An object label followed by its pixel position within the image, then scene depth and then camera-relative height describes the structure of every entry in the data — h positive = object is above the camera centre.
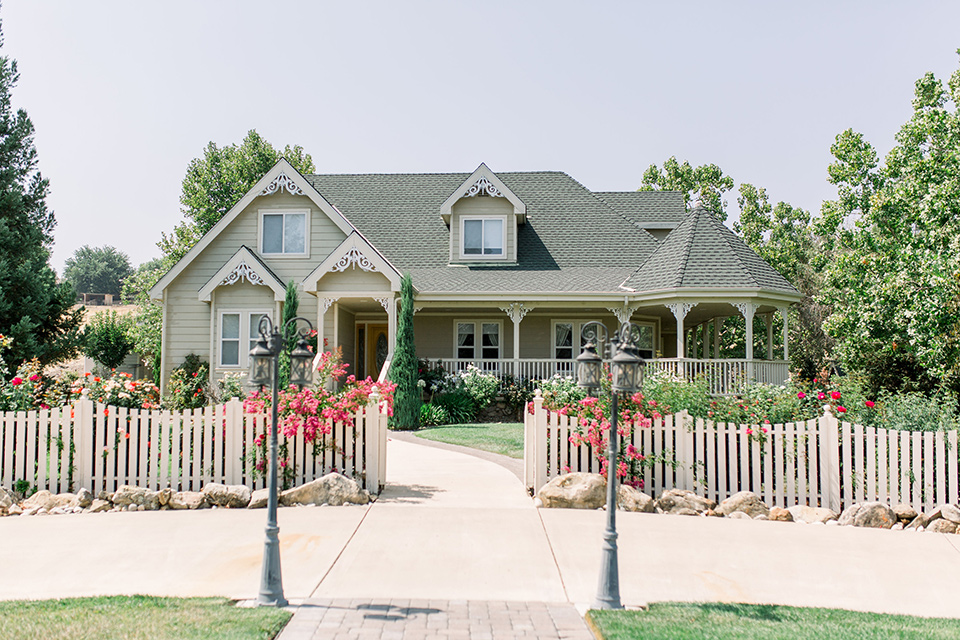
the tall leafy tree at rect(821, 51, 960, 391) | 16.64 +2.80
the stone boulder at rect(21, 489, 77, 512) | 9.12 -2.05
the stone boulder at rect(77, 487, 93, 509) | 9.16 -2.02
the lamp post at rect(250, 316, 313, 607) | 5.66 -0.32
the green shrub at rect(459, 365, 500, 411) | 19.66 -1.13
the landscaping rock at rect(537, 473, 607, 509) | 9.19 -1.94
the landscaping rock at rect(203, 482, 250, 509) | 9.16 -1.98
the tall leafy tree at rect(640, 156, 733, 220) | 41.88 +10.07
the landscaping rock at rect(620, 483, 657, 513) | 9.19 -2.03
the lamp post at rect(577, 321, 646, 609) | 5.66 -0.32
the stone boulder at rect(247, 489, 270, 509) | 9.11 -2.02
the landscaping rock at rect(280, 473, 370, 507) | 9.20 -1.95
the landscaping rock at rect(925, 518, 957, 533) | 8.66 -2.22
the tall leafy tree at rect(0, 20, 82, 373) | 19.00 +2.33
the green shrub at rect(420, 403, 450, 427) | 18.38 -1.83
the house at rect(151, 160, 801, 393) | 19.25 +2.00
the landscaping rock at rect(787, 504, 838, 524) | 8.96 -2.16
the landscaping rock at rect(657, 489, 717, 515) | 9.20 -2.06
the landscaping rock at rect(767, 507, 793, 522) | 8.98 -2.16
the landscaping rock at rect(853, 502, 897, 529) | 8.82 -2.14
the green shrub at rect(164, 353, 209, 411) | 18.83 -1.03
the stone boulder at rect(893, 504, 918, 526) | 8.89 -2.11
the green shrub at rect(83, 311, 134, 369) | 27.61 +0.01
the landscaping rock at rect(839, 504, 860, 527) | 8.88 -2.14
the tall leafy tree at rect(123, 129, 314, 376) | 37.00 +8.68
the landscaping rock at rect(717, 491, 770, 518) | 9.13 -2.08
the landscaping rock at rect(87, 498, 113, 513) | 9.08 -2.10
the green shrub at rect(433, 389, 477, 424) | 19.06 -1.66
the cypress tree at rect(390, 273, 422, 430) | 17.56 -0.67
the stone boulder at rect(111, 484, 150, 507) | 9.16 -1.98
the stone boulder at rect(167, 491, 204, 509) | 9.12 -2.04
